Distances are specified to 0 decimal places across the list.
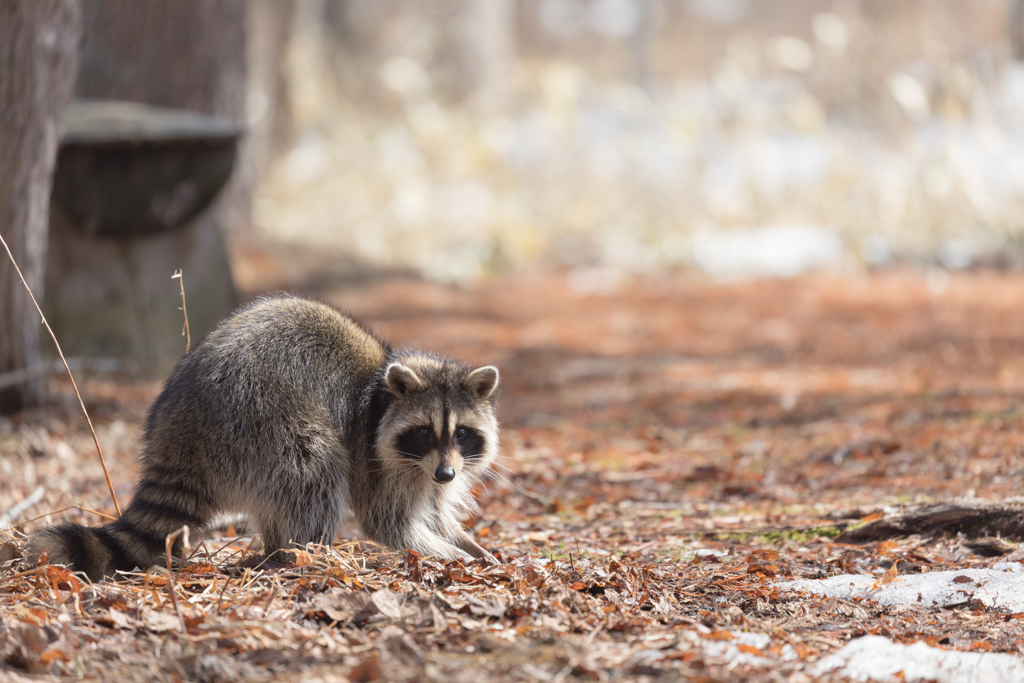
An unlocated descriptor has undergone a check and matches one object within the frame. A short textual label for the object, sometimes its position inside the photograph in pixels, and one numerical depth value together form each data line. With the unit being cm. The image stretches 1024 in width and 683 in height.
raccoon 682
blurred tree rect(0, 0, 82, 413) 955
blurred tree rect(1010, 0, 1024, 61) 2547
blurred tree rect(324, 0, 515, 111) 3734
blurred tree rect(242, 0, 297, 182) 2873
